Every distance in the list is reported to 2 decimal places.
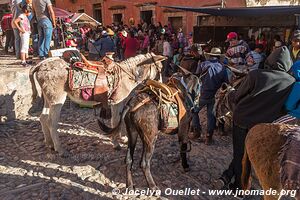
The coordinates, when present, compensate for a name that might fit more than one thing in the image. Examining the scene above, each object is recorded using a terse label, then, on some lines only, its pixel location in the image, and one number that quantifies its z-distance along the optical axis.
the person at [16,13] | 8.30
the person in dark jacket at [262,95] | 3.64
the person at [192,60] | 5.79
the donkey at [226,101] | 5.56
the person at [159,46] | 12.95
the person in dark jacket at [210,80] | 5.59
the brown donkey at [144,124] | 4.15
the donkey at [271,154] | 2.80
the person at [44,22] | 8.16
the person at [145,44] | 13.93
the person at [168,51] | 12.19
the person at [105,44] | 10.99
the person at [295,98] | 3.58
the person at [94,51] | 11.14
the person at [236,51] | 8.60
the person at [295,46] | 6.75
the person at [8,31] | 11.76
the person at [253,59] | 7.71
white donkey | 5.25
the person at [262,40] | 11.39
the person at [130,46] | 11.27
